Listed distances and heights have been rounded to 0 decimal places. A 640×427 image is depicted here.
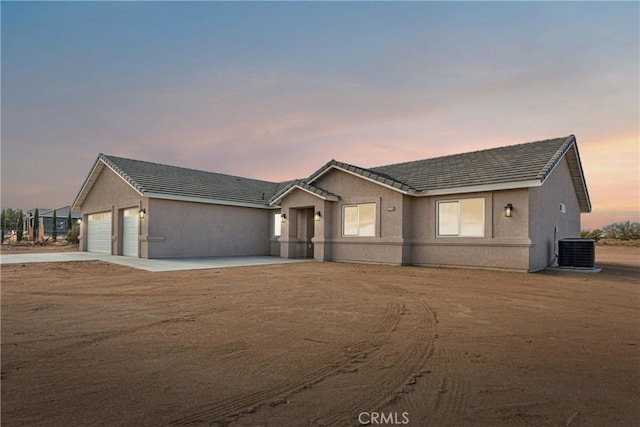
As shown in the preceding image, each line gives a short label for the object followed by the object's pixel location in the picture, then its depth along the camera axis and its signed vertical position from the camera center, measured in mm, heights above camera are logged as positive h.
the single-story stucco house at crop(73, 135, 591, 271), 12672 +563
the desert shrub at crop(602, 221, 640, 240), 28375 -454
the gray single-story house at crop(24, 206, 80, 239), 46188 -11
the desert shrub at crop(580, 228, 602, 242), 28548 -761
